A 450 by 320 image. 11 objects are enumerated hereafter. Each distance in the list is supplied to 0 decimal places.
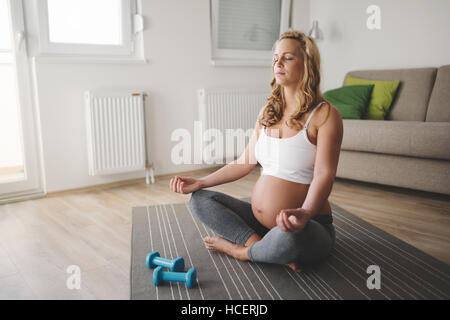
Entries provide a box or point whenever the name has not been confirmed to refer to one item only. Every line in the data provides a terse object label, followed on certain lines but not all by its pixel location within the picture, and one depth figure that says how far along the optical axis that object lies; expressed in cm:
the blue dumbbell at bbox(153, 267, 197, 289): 130
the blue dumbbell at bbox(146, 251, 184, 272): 140
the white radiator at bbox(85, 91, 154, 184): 270
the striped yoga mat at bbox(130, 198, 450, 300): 127
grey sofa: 233
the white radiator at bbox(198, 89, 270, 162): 324
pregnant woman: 128
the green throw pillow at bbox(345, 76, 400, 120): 298
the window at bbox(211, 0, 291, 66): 337
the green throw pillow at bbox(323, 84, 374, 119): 293
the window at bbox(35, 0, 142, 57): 255
